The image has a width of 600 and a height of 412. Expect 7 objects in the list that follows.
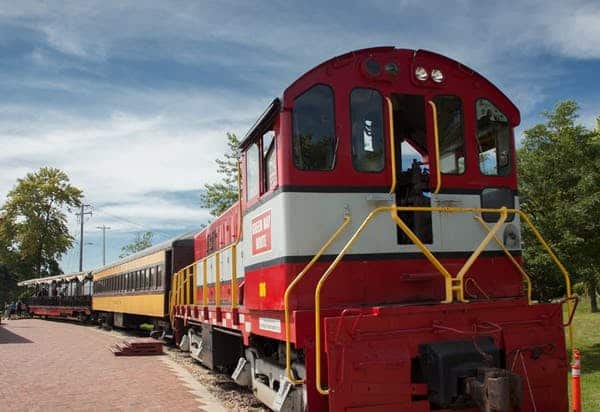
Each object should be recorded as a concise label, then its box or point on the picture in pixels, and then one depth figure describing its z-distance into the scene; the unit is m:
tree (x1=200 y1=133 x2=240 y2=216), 28.00
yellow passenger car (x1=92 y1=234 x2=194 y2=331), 16.78
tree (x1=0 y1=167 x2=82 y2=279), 51.28
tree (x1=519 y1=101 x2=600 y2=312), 12.95
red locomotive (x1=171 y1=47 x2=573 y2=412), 5.41
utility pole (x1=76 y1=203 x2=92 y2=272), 59.04
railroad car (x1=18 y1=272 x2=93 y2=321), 34.59
